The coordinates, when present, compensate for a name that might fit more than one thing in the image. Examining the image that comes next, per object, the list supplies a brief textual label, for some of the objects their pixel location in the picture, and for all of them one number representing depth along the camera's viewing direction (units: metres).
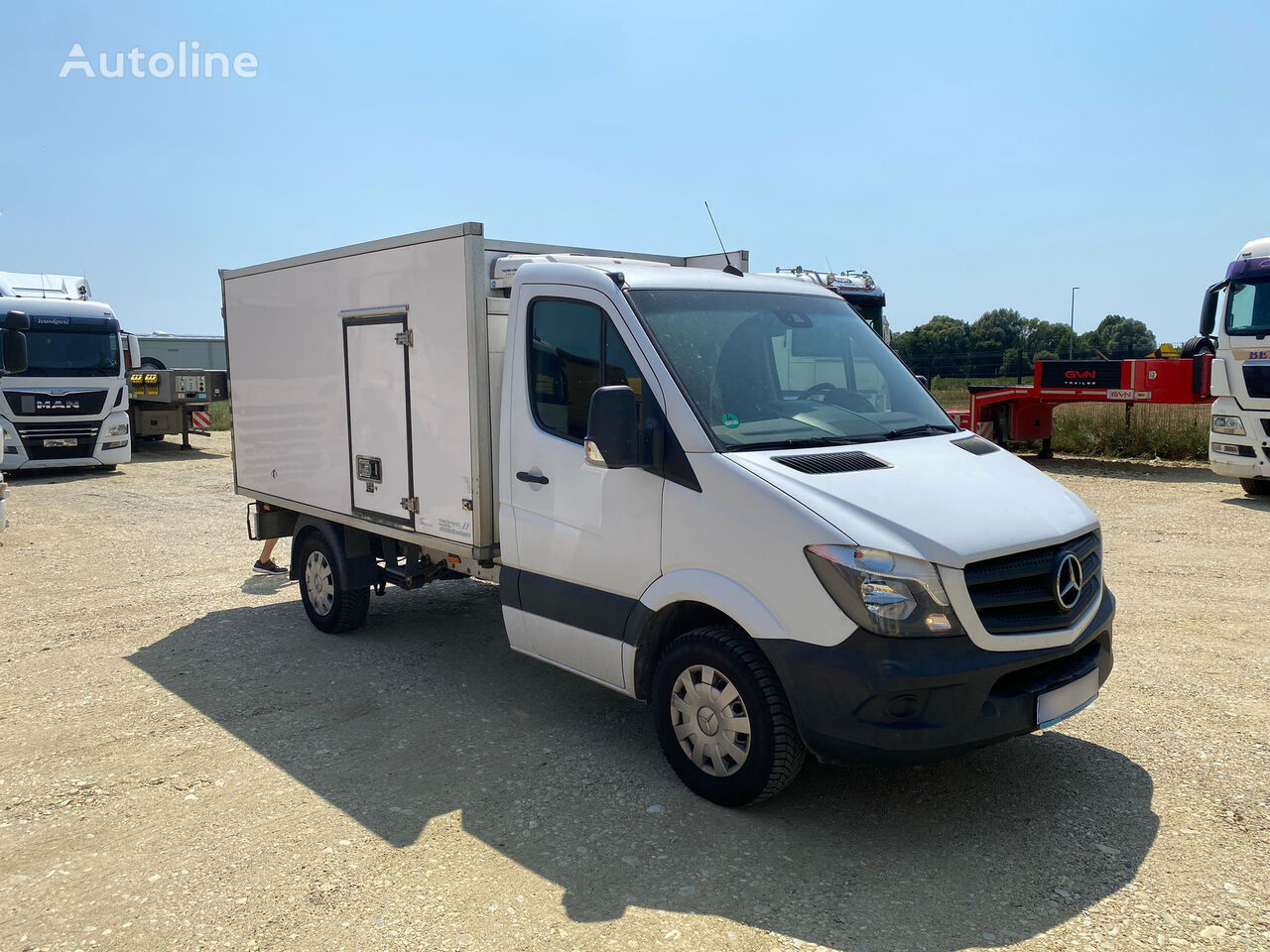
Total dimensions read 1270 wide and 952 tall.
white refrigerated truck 3.85
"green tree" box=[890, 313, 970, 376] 31.94
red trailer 15.99
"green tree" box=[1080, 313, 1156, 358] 45.08
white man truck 17.88
